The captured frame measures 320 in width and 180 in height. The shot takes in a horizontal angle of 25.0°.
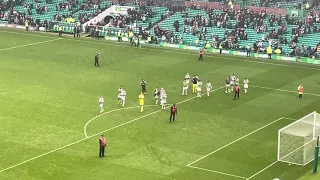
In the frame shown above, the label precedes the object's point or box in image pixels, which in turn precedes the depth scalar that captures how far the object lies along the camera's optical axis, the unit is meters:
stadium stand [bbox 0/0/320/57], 81.56
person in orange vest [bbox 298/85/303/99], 58.69
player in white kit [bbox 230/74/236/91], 60.28
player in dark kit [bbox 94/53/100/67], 70.19
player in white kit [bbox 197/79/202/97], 58.34
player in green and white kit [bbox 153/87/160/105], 56.27
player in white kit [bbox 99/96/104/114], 53.09
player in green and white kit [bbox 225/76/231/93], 60.31
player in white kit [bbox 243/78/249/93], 60.06
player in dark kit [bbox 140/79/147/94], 58.88
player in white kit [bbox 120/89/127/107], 55.17
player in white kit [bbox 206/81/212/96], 58.97
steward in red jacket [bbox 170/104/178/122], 51.16
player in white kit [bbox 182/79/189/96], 58.95
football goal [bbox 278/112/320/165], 42.59
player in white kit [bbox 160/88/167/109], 54.44
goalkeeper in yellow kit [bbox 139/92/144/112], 53.81
